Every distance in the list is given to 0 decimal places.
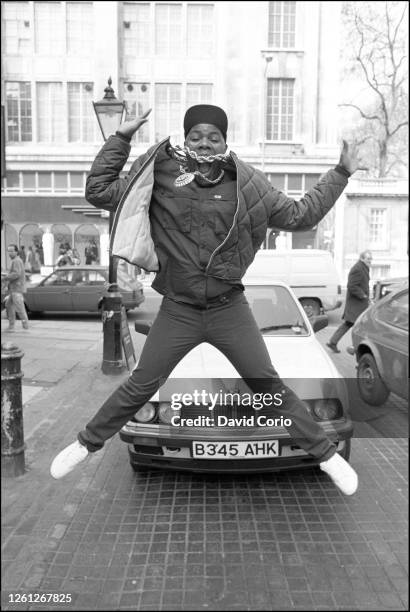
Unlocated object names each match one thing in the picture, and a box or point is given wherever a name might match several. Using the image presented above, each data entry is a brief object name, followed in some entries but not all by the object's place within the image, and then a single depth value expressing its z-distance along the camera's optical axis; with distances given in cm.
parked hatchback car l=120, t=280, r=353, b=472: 268
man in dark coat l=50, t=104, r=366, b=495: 189
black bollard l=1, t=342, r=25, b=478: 177
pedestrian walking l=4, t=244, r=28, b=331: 928
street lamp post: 597
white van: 930
